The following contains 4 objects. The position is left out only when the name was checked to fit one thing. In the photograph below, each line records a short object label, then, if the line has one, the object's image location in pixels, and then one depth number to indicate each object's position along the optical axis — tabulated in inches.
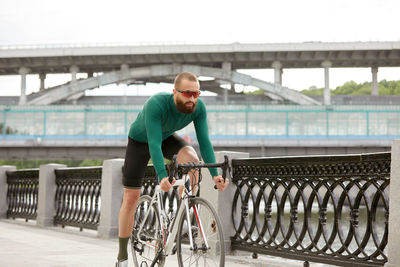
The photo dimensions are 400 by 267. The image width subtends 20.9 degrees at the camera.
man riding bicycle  318.5
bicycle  300.9
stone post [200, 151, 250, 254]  520.4
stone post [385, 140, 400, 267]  351.3
